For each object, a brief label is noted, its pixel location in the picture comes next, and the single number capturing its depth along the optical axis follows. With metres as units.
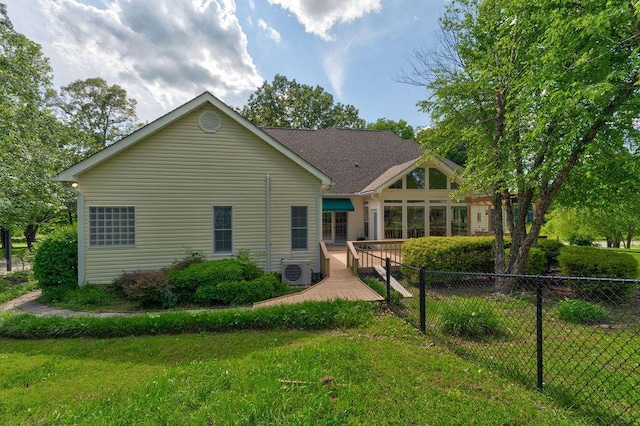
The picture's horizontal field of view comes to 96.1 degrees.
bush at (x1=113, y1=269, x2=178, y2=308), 7.88
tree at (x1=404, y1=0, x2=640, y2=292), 5.92
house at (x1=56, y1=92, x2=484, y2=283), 9.23
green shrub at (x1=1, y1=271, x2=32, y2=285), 11.52
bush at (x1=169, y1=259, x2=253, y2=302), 8.23
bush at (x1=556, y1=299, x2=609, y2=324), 6.35
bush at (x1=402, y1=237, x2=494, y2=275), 9.77
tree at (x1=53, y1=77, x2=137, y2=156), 27.42
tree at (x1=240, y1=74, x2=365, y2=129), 38.38
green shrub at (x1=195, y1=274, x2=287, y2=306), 7.96
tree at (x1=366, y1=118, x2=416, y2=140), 38.22
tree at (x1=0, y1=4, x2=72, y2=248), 10.74
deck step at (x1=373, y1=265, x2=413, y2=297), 8.24
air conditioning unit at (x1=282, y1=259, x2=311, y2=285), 10.21
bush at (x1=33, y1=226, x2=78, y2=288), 8.77
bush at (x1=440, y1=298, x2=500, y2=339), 5.46
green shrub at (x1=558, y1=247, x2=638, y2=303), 8.55
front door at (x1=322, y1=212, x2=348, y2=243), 16.73
